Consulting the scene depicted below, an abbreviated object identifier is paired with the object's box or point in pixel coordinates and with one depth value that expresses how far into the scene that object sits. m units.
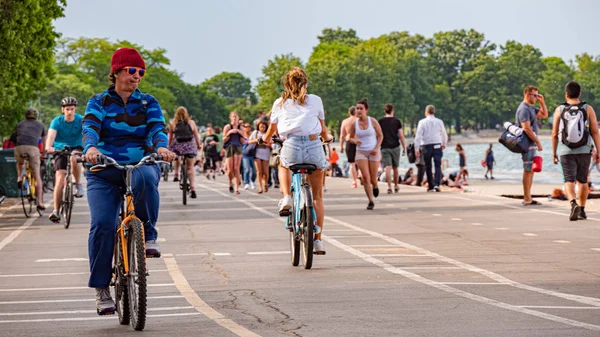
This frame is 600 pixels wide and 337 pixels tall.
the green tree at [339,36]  194.88
